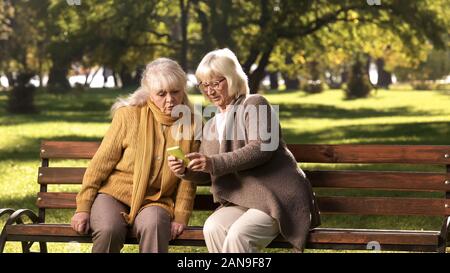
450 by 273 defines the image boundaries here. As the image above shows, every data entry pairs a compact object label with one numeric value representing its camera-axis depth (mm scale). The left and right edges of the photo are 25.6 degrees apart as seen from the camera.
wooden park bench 5633
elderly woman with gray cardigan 5129
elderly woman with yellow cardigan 5402
